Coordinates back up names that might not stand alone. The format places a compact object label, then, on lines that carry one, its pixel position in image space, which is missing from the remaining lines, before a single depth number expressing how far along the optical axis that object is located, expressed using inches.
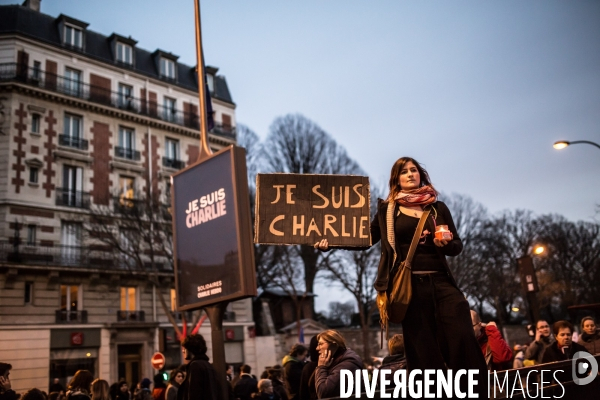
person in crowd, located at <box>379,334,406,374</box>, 213.2
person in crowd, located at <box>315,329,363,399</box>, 187.0
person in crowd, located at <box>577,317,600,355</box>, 272.7
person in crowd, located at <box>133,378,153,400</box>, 510.6
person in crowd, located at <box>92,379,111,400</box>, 291.8
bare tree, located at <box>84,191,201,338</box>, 1085.8
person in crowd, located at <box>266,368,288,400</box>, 386.9
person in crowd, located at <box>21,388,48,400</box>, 246.7
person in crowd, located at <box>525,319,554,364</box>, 316.8
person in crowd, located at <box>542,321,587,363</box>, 257.6
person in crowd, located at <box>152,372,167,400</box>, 393.0
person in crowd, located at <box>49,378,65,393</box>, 536.1
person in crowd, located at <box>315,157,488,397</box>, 136.0
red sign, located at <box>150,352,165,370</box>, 754.2
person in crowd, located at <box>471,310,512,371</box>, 224.1
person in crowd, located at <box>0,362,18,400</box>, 247.8
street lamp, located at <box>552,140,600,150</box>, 717.9
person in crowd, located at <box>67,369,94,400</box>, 257.1
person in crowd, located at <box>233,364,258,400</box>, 397.7
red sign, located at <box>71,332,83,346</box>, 1081.4
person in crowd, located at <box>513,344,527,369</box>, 490.7
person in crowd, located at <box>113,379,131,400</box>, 561.3
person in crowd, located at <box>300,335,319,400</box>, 231.9
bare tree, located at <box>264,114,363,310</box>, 1569.9
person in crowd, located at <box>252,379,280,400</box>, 366.3
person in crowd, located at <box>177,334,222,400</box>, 244.7
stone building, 1070.4
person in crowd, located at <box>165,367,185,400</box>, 344.8
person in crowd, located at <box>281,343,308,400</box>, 303.3
